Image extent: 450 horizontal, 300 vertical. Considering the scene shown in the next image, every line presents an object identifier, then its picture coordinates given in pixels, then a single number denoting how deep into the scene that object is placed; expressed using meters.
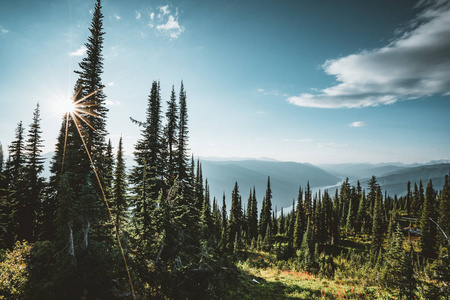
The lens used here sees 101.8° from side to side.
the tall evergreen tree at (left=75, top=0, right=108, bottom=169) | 17.06
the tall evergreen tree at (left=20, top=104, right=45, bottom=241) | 22.61
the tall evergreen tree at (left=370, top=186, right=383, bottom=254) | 49.25
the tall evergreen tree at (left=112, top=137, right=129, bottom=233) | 15.19
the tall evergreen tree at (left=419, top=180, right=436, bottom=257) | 49.19
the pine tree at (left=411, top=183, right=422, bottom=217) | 78.68
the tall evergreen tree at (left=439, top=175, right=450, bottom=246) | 47.00
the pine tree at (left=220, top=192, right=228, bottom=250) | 58.28
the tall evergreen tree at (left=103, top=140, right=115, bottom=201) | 17.32
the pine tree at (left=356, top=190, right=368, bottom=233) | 69.29
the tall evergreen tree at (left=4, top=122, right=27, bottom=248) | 22.11
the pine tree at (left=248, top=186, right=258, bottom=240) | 72.07
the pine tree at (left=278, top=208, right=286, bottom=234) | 80.50
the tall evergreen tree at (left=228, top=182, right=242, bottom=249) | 62.28
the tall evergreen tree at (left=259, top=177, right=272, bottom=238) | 73.57
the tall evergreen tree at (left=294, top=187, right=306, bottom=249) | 56.48
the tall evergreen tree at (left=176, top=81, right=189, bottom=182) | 24.05
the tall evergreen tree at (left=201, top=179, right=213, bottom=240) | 33.69
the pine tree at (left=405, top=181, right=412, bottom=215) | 87.61
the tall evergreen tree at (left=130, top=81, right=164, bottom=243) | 12.88
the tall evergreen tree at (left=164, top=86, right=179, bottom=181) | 23.86
